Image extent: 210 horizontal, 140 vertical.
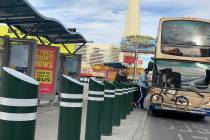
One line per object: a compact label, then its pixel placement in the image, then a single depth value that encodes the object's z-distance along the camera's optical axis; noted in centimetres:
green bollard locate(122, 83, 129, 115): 917
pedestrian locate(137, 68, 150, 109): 1257
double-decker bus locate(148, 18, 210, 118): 1051
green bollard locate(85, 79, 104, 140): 473
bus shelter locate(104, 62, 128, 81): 2044
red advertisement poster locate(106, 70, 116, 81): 2233
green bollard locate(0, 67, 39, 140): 214
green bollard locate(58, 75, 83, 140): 345
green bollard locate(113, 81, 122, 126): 725
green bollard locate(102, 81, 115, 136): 599
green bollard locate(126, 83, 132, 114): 1019
